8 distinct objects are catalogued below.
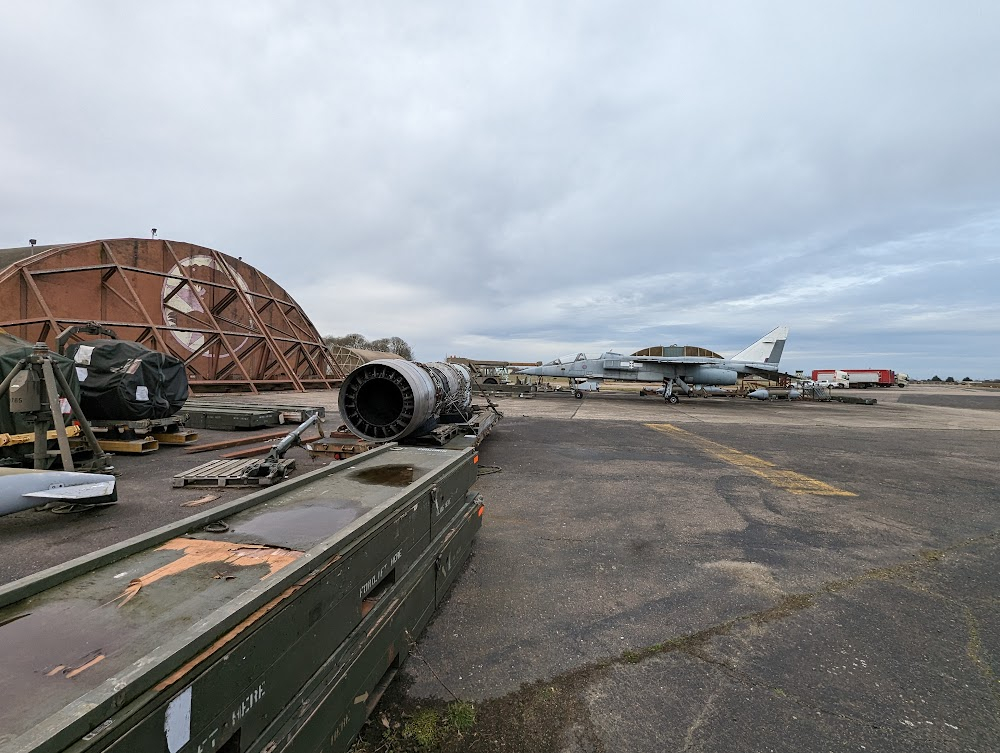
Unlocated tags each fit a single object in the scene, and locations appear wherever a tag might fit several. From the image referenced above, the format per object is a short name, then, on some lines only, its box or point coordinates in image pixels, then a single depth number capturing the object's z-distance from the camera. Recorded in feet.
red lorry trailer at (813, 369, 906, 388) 177.37
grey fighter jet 79.10
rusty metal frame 49.93
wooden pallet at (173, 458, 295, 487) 18.01
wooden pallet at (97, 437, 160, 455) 23.82
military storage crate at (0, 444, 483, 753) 3.48
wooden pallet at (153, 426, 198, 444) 26.55
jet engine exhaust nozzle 20.31
